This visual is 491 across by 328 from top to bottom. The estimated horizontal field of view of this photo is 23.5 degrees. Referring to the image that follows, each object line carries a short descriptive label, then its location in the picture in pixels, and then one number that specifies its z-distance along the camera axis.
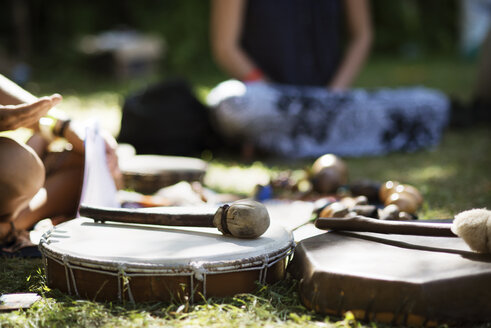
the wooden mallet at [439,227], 1.92
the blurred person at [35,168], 2.12
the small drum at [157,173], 2.65
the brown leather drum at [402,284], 1.87
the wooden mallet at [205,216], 1.99
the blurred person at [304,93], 3.22
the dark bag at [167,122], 3.17
